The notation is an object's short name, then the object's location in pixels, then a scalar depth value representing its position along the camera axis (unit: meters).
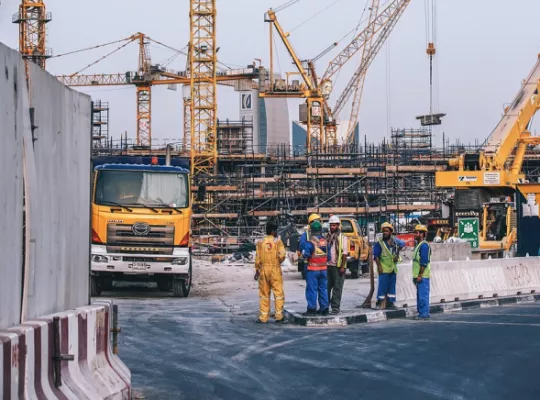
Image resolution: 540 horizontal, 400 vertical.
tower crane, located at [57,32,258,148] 108.91
